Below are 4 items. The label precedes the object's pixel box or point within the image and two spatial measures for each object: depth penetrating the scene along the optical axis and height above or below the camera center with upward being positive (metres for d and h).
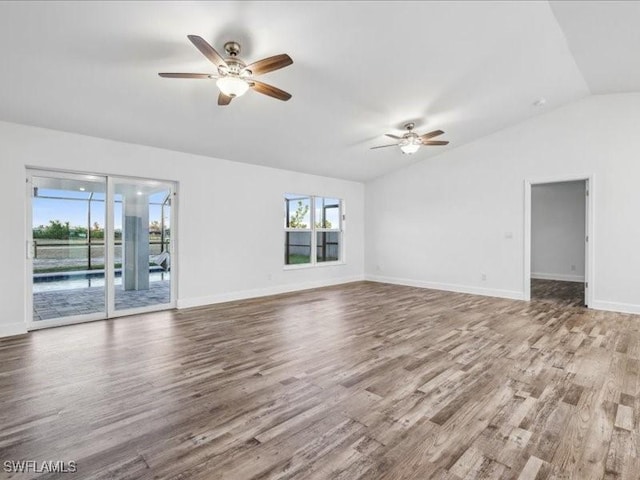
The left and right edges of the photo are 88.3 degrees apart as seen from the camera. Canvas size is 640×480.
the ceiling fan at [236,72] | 2.67 +1.41
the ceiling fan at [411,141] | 5.20 +1.52
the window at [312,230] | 7.26 +0.13
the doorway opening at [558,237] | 8.00 -0.04
